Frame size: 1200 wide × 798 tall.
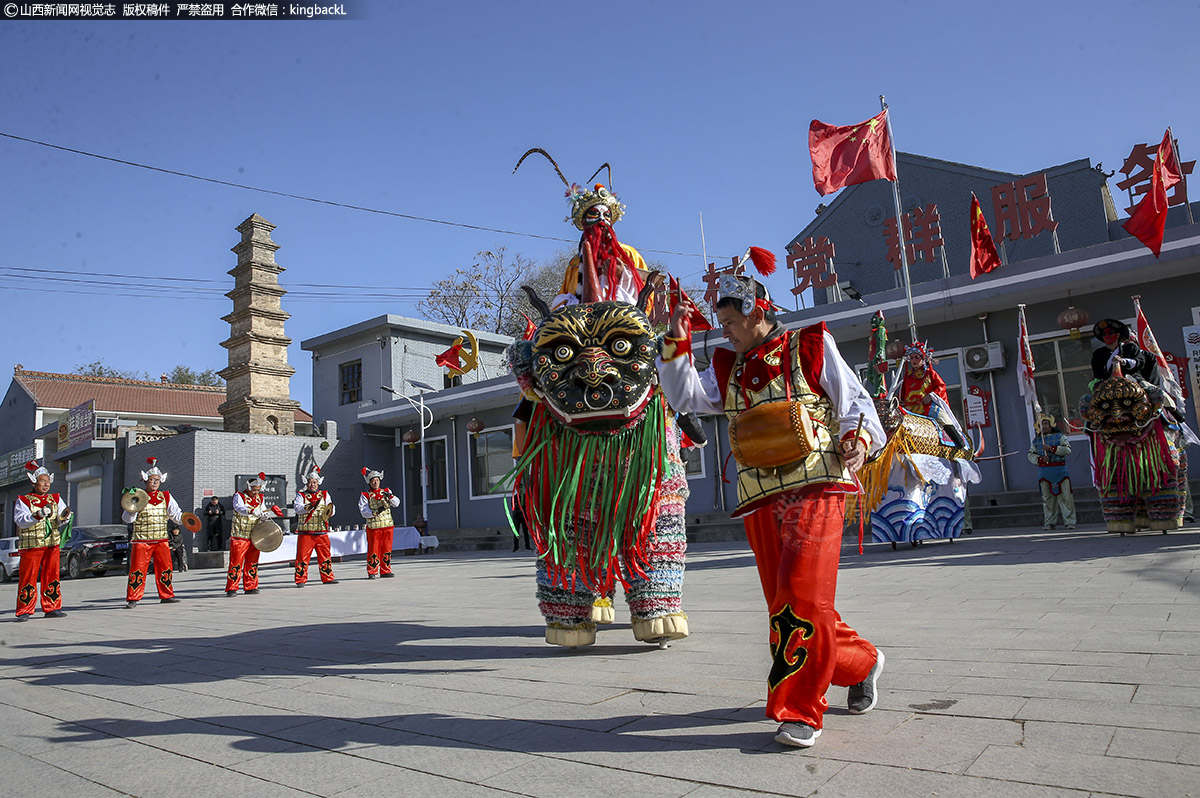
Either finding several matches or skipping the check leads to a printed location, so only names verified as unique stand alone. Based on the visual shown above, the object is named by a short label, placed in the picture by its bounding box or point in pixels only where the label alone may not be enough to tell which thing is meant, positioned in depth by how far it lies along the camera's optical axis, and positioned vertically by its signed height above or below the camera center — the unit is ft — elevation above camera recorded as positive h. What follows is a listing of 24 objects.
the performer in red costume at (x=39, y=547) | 28.53 -0.26
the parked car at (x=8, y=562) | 57.34 -1.48
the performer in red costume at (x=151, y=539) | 31.68 -0.27
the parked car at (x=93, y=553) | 58.23 -1.25
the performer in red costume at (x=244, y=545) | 35.63 -0.84
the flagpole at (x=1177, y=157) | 40.23 +15.74
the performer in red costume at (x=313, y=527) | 39.06 -0.27
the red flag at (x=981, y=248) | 44.80 +12.60
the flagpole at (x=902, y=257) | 42.55 +12.54
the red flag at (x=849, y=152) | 41.75 +17.18
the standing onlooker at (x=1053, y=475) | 37.55 -0.11
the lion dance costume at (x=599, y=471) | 13.30 +0.55
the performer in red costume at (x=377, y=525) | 41.52 -0.39
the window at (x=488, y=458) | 72.08 +4.63
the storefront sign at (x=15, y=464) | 100.63 +9.78
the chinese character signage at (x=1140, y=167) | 41.32 +15.30
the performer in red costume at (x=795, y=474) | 8.57 +0.18
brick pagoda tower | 87.04 +19.41
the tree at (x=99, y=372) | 145.59 +29.54
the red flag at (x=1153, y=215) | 34.96 +11.03
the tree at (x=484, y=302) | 111.45 +28.79
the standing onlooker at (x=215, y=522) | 68.80 +0.46
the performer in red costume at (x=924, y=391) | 30.01 +3.37
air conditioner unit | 47.14 +7.01
